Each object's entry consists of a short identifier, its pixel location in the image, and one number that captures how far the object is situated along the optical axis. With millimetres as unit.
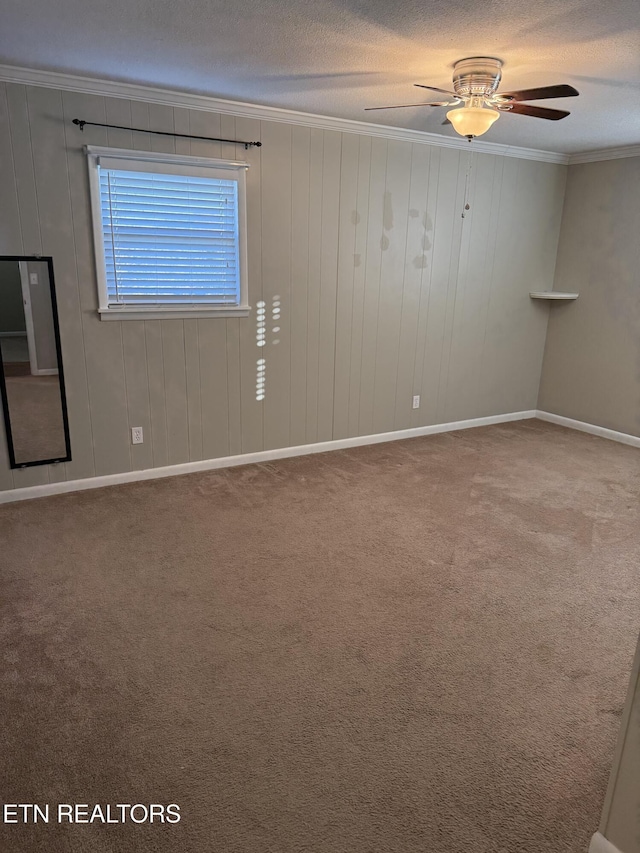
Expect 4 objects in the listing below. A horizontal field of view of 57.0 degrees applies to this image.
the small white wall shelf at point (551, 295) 5543
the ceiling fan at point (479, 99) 2926
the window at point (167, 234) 3662
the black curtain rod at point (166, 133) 3443
